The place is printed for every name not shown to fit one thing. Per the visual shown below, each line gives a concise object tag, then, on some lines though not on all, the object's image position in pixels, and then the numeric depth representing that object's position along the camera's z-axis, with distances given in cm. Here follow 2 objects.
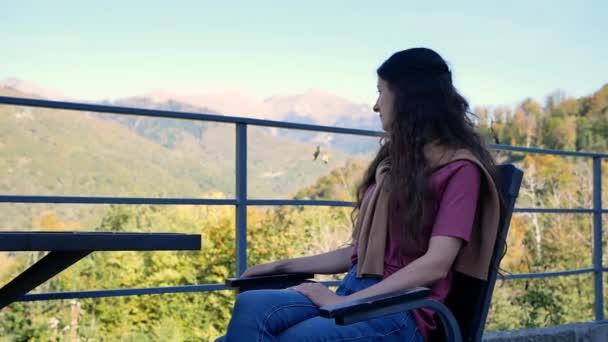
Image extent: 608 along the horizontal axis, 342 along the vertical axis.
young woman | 175
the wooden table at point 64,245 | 149
